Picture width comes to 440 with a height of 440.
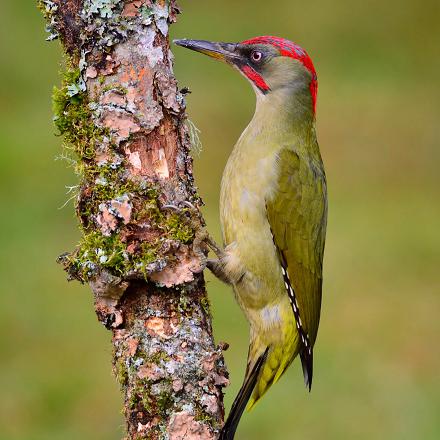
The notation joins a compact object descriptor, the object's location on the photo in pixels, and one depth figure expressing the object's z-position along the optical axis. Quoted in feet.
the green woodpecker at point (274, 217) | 29.60
